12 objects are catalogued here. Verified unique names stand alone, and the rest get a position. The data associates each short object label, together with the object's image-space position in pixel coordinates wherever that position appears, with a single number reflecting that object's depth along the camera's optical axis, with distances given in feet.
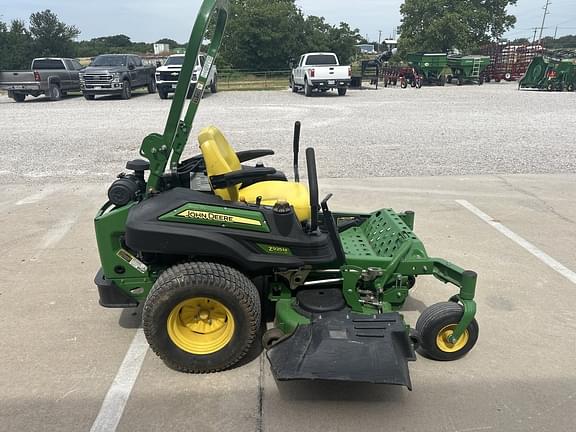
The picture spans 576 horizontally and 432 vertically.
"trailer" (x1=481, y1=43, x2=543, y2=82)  100.17
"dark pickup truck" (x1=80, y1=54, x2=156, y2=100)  66.03
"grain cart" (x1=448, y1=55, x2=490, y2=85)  92.32
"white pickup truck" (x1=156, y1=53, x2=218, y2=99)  66.58
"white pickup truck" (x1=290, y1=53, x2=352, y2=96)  68.28
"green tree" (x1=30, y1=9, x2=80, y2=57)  141.08
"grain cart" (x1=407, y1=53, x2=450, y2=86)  90.53
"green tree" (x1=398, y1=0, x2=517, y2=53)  132.77
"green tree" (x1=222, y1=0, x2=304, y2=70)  129.80
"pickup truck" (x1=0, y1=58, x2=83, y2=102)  65.21
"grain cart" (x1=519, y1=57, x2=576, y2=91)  75.36
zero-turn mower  9.23
